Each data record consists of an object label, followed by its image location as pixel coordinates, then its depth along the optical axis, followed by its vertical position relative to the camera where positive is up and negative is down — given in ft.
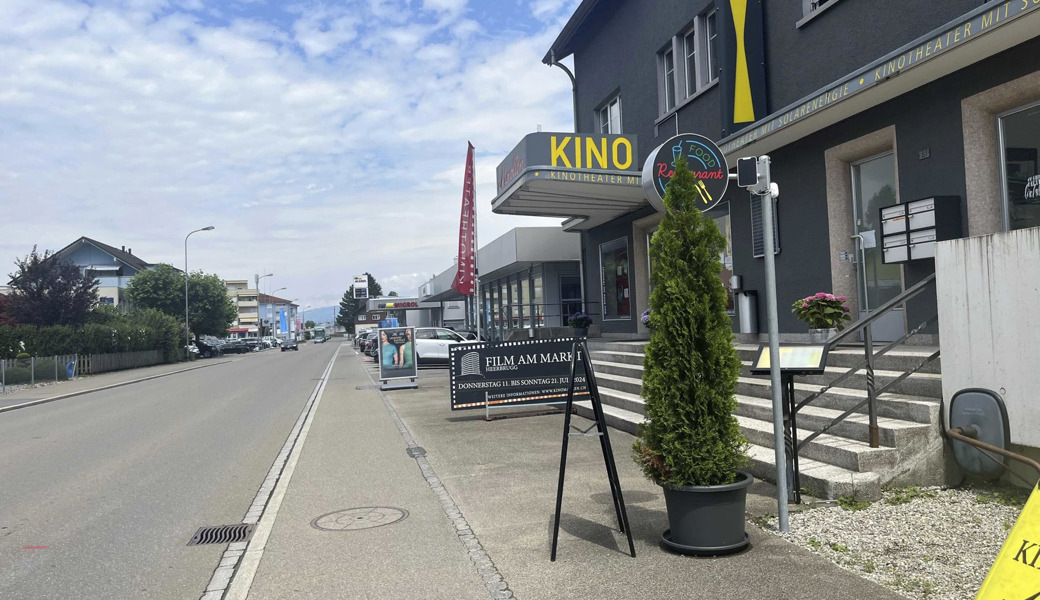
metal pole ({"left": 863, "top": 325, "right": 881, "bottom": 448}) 19.76 -2.75
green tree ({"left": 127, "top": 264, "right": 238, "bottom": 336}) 197.57 +11.16
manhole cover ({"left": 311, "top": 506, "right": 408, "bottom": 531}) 20.45 -5.37
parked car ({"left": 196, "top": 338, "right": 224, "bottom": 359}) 191.19 -3.57
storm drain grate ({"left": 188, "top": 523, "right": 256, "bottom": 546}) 19.71 -5.41
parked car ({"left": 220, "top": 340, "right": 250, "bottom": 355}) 221.66 -3.79
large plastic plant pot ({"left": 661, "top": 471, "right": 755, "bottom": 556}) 16.01 -4.41
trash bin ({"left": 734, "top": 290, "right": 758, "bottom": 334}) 41.06 +0.21
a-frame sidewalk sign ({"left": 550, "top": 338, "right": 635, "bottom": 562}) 17.13 -2.84
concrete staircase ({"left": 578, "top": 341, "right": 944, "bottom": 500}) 19.44 -3.62
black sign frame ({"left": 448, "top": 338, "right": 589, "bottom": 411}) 40.47 -2.80
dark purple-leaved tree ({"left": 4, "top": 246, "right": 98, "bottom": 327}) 124.88 +8.23
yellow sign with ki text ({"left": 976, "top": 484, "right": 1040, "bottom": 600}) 8.93 -3.23
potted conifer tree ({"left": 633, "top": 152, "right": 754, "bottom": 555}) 16.12 -1.65
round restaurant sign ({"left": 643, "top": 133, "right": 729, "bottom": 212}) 24.86 +5.99
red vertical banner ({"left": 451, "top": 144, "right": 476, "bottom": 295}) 80.33 +9.27
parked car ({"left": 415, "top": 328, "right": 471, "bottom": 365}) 95.61 -2.47
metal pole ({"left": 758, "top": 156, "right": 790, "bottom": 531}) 17.10 -1.34
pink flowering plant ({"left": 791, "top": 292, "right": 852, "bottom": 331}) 30.78 -0.05
